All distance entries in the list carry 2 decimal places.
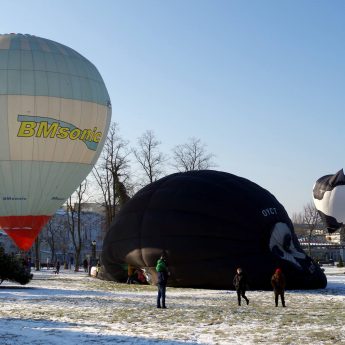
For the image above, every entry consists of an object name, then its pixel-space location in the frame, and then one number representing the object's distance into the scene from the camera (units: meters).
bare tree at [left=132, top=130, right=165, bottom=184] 46.62
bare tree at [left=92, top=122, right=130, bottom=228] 44.25
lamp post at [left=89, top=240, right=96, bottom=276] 39.10
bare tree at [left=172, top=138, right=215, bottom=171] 48.66
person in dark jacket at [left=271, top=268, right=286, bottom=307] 16.59
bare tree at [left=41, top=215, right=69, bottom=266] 87.64
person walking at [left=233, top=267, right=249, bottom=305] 17.16
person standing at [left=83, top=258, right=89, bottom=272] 46.03
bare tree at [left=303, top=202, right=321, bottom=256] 90.44
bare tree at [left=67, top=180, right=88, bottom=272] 46.06
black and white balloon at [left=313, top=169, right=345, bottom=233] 46.28
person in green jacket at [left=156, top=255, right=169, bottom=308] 16.22
